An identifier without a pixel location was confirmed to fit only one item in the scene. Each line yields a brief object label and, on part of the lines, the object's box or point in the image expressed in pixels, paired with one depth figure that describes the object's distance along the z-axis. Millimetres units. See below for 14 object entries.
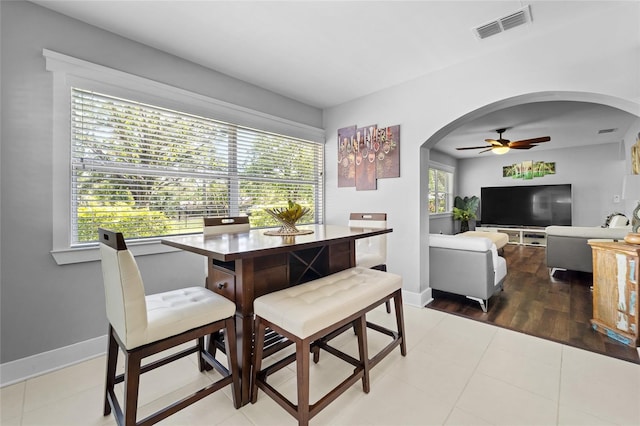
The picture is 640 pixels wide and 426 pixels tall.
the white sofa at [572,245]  3762
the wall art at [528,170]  7016
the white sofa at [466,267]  2951
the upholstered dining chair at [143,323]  1194
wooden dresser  2182
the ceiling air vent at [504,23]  2074
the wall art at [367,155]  3307
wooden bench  1309
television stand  7023
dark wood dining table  1442
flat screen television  6711
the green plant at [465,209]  7910
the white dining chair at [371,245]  2715
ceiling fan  4812
